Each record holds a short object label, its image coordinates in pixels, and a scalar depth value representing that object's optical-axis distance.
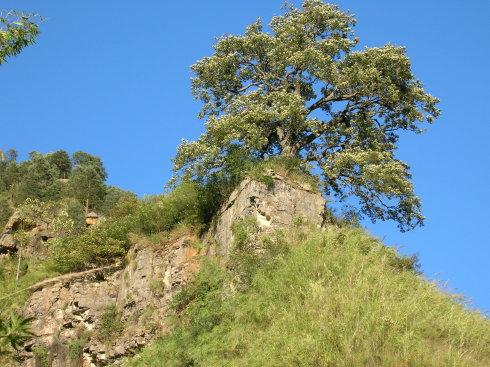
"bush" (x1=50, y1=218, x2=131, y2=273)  26.66
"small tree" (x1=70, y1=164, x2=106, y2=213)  55.16
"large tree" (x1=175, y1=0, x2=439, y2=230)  24.02
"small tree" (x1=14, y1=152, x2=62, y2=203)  56.66
